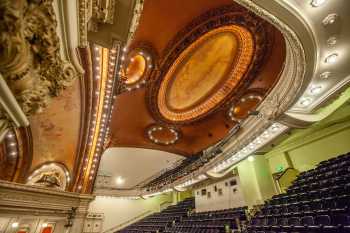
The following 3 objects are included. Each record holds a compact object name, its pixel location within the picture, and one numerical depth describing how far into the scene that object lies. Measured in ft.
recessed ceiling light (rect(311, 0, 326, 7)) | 10.39
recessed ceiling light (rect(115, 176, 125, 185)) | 52.18
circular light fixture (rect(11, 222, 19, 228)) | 26.32
